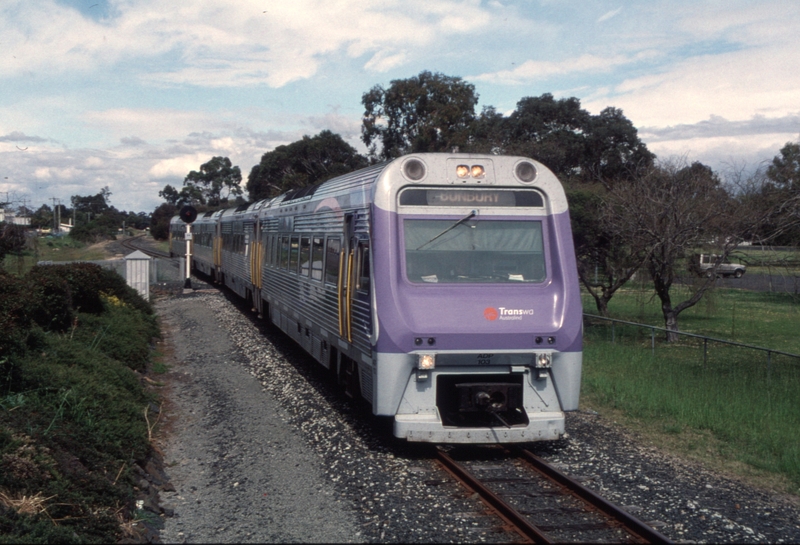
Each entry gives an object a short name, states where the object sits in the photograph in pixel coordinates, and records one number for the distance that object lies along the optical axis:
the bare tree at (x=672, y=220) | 16.53
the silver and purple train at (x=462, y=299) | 7.64
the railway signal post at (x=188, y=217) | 27.99
